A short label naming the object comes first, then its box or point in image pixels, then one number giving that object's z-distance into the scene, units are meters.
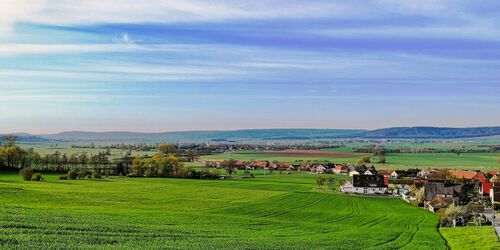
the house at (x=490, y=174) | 109.06
